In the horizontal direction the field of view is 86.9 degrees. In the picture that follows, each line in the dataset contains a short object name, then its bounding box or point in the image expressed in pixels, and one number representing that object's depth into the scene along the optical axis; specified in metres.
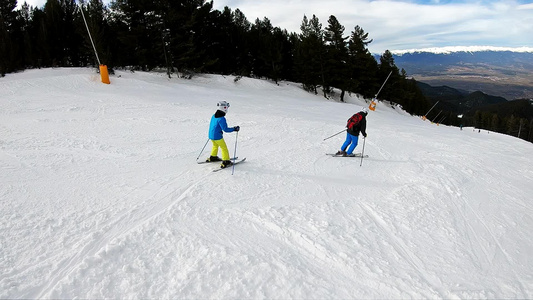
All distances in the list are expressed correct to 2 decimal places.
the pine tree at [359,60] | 32.38
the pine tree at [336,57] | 30.70
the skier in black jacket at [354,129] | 8.25
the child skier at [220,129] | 6.54
